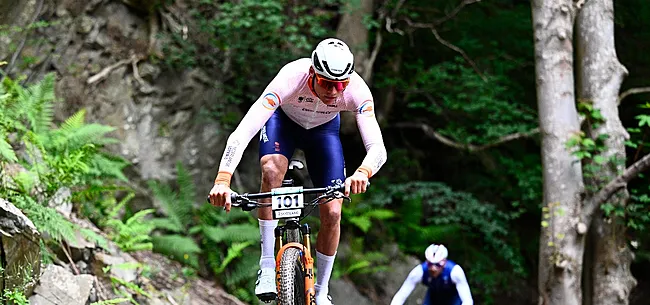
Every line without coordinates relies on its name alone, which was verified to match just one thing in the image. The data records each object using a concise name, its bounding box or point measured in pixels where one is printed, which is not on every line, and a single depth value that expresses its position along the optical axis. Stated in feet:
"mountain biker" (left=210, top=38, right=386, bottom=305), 31.50
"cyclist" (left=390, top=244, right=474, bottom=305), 47.26
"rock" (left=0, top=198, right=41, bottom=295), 31.42
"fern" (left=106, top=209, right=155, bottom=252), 52.22
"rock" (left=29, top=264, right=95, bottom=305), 34.55
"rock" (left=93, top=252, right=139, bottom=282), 44.83
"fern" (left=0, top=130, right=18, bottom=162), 37.35
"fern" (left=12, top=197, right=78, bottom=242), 39.04
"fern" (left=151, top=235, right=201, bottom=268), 64.69
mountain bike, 30.42
